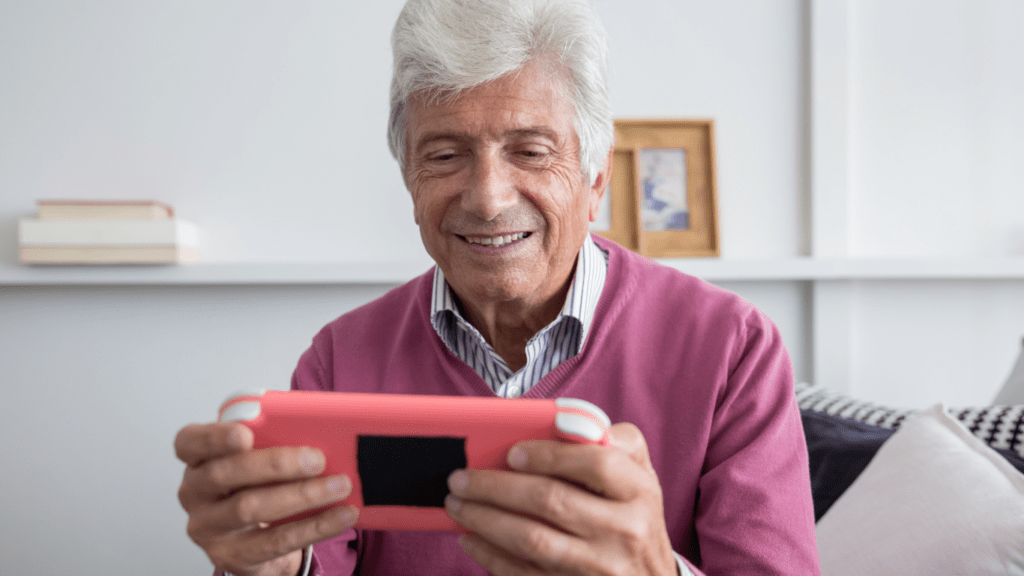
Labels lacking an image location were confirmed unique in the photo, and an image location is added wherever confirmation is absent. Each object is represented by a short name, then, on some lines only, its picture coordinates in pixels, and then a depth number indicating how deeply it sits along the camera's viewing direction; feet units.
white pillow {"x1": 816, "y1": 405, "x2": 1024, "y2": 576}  3.19
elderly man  3.07
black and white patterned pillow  3.82
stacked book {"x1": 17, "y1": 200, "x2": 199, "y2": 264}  6.07
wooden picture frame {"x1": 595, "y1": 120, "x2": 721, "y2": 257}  6.66
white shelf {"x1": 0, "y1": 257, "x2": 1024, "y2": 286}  6.25
